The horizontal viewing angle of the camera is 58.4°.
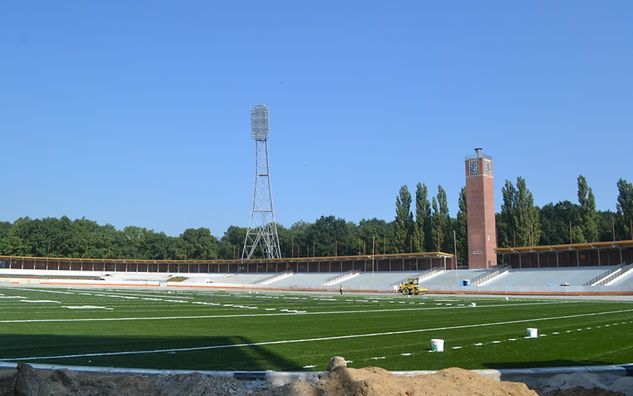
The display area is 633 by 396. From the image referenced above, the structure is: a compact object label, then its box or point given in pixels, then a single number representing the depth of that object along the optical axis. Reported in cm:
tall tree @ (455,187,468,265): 9550
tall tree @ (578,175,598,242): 8669
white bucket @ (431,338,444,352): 1261
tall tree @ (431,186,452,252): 9681
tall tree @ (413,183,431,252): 9719
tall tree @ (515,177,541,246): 8744
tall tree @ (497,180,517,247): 9006
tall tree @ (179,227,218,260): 14225
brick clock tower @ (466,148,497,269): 7669
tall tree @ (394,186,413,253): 9950
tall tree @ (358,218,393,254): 12294
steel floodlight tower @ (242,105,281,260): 10112
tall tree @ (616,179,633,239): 8667
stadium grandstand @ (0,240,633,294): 6341
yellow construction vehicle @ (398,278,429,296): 5984
